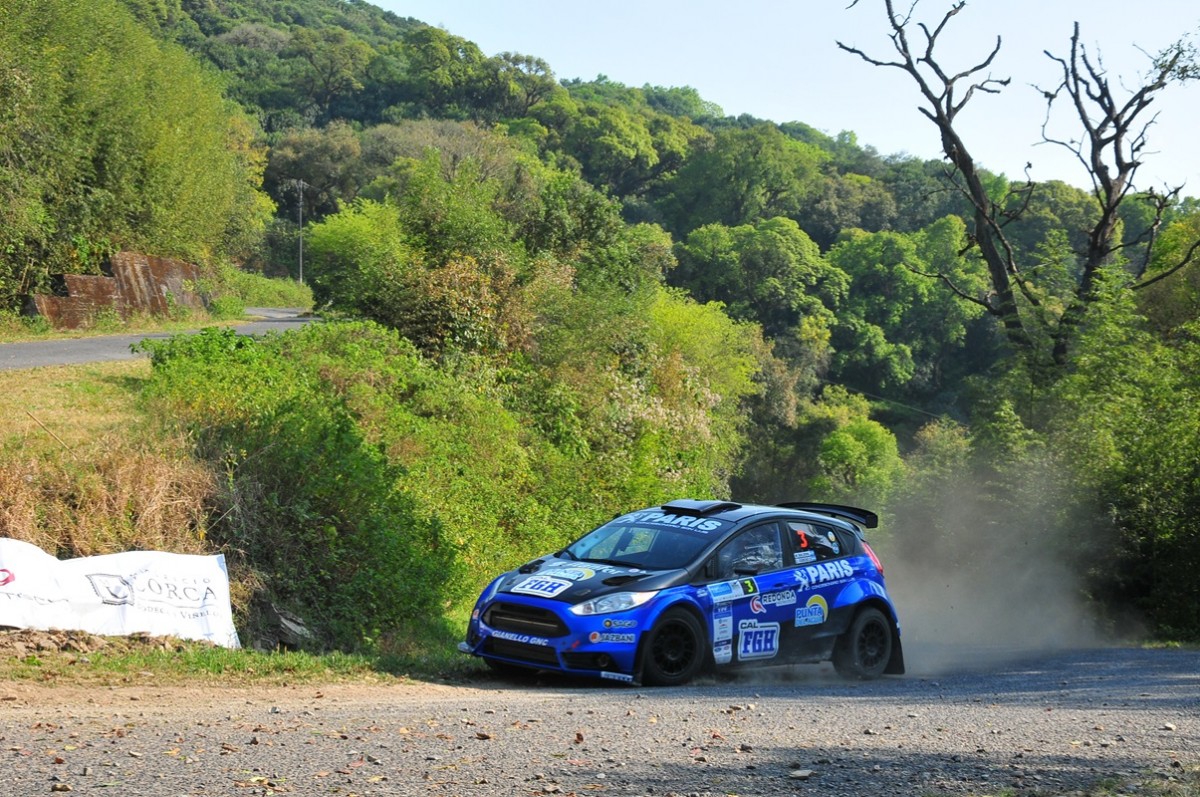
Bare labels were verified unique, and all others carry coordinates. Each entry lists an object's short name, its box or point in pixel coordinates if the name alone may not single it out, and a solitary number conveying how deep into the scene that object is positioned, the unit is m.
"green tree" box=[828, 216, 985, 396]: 88.75
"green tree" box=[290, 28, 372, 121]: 123.38
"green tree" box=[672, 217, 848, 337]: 86.19
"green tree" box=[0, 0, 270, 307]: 30.88
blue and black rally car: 10.98
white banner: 10.79
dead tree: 28.66
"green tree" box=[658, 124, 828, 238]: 107.12
